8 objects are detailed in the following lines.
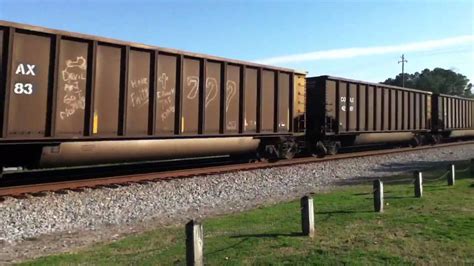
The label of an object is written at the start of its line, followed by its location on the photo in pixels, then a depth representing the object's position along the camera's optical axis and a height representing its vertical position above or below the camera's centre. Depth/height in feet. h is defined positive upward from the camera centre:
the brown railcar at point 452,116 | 111.04 +9.89
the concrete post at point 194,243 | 16.26 -3.02
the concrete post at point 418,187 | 33.50 -2.11
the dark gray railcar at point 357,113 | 71.26 +6.81
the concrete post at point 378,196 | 28.27 -2.32
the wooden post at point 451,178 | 39.80 -1.72
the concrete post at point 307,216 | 22.61 -2.83
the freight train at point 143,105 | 36.24 +4.47
